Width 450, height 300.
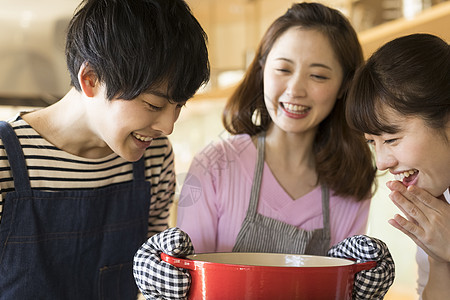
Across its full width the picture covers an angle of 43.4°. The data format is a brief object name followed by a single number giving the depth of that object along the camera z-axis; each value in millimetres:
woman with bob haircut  834
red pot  645
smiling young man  818
